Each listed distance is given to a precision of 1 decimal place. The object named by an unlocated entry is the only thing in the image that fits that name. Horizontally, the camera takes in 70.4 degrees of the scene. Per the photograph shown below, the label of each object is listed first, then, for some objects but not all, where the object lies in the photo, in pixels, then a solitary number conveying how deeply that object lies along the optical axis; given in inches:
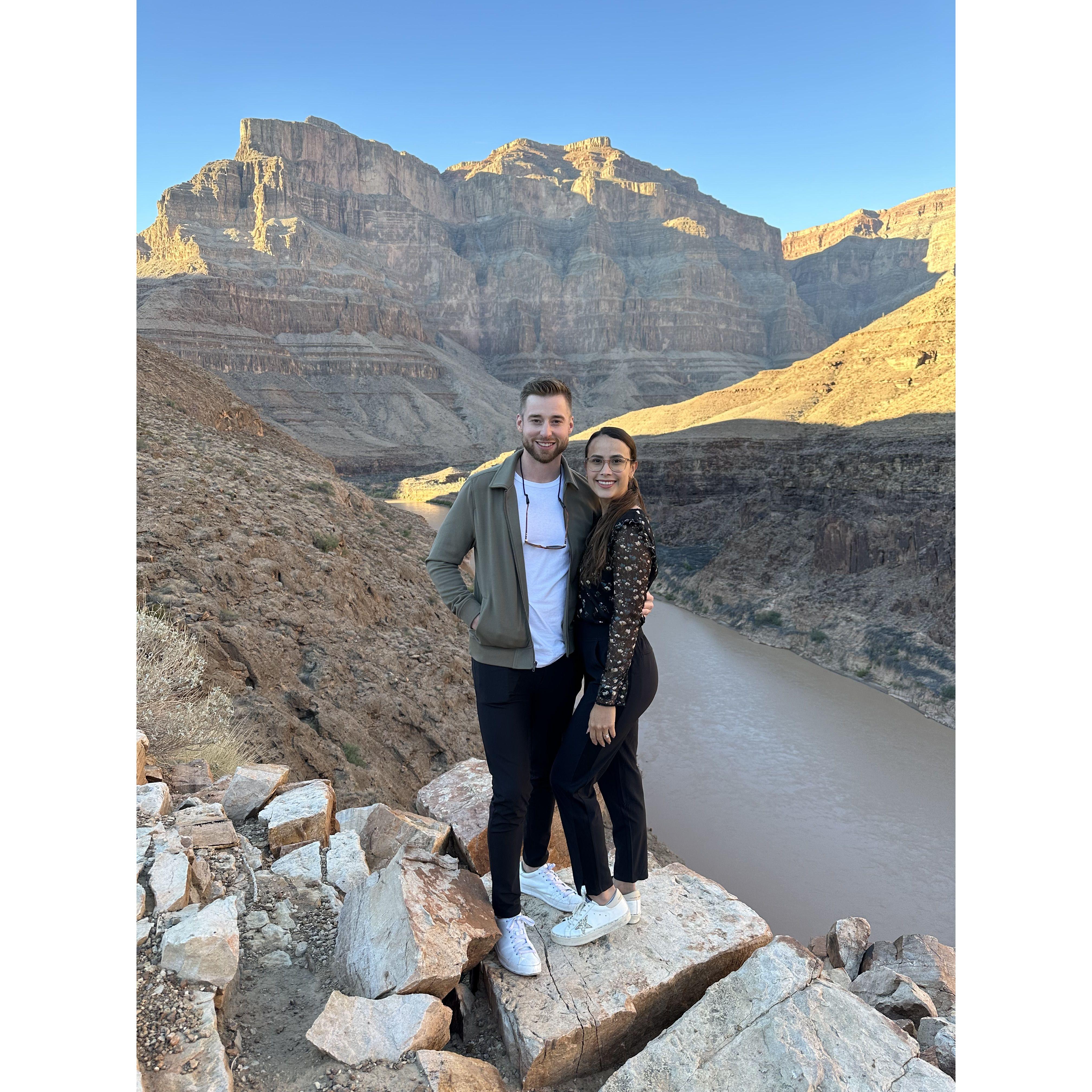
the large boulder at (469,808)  147.0
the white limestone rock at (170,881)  102.5
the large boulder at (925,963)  172.2
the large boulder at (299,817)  144.0
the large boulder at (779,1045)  86.0
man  97.9
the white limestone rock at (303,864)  130.3
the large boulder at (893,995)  140.3
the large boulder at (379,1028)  85.5
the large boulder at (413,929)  94.1
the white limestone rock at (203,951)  90.7
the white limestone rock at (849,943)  194.4
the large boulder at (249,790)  152.4
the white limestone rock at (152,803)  127.8
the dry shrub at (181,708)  195.6
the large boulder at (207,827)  129.4
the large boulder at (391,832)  142.5
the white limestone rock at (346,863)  130.1
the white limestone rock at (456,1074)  82.7
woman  95.9
